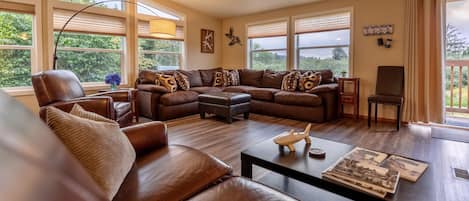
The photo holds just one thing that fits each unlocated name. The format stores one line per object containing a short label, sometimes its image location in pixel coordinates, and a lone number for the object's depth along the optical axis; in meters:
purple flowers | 4.41
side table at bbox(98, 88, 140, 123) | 4.29
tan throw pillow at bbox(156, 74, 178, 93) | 4.77
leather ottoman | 4.30
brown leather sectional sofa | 4.35
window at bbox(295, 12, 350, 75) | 4.95
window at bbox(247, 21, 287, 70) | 5.80
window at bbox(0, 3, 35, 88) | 3.80
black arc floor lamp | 4.65
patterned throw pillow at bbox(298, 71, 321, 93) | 4.69
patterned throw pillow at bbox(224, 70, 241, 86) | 5.80
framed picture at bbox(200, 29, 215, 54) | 6.37
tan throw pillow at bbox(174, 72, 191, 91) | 5.09
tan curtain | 3.97
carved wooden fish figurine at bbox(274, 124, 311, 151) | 1.90
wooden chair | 3.90
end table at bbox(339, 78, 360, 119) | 4.62
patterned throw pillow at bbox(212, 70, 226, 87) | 5.80
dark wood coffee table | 1.35
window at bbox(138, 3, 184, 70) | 5.30
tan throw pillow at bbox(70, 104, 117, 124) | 1.37
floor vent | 2.03
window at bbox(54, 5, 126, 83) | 4.37
